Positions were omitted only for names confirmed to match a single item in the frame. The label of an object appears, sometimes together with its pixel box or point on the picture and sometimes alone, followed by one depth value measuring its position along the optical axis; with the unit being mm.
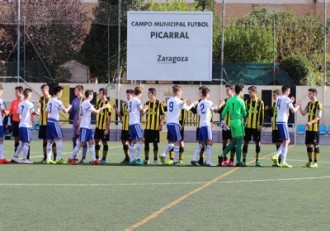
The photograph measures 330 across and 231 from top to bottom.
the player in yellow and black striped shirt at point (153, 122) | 22250
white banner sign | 35406
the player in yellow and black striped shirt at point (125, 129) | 22419
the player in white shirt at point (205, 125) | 21359
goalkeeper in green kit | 21047
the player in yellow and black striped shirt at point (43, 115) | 22489
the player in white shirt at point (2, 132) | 21328
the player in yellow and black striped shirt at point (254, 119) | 22258
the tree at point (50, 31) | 36969
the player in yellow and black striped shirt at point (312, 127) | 21594
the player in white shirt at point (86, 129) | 21594
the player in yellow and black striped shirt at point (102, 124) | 22484
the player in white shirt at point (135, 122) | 21906
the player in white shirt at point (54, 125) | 21609
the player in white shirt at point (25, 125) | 21422
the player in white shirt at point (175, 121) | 21484
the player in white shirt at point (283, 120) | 21266
